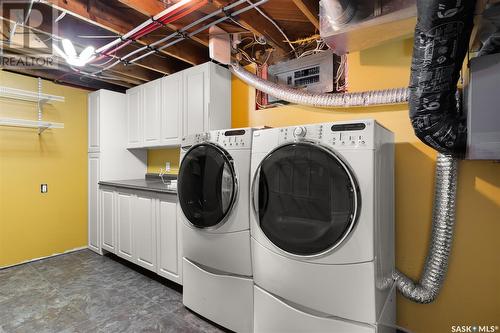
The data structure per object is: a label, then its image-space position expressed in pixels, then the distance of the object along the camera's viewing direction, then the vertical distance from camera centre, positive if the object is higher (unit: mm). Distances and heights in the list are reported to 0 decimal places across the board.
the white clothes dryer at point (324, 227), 1201 -356
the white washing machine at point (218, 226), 1678 -470
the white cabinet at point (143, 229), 2357 -736
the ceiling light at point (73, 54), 2102 +945
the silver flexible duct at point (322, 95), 1624 +487
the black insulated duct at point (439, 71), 927 +386
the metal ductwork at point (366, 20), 1348 +816
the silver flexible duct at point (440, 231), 1432 -409
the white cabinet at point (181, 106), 2471 +617
